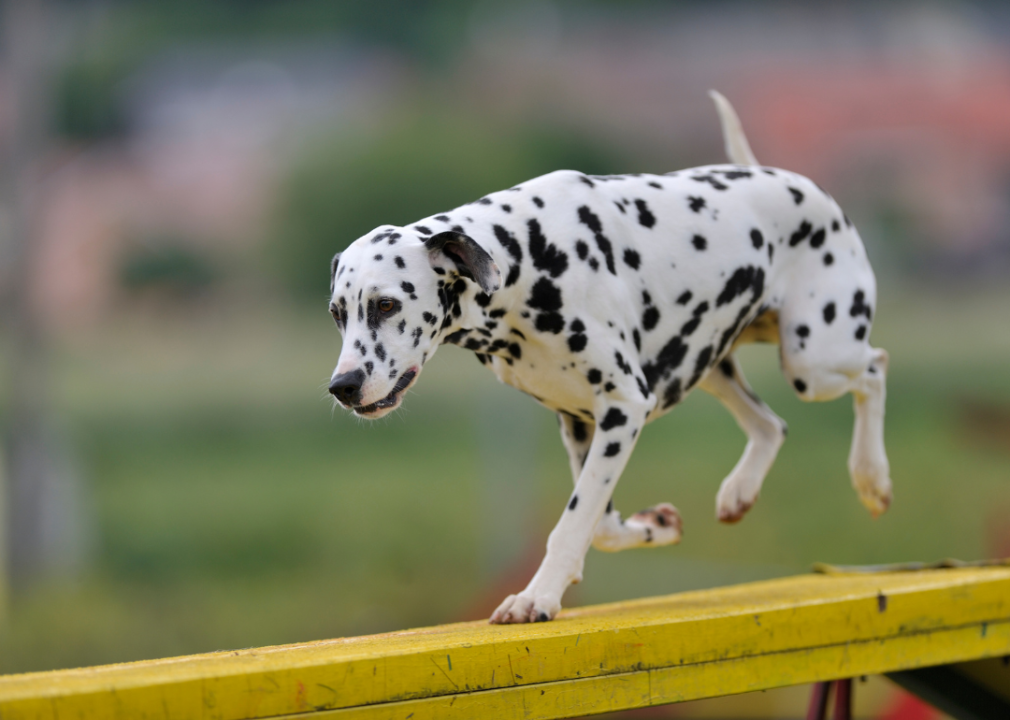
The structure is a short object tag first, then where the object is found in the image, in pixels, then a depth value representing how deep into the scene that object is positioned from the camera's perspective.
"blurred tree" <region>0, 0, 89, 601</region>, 25.11
